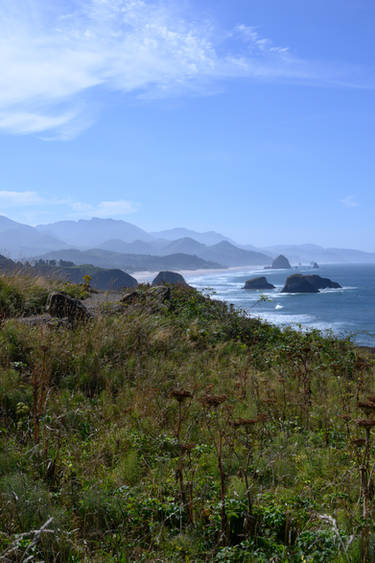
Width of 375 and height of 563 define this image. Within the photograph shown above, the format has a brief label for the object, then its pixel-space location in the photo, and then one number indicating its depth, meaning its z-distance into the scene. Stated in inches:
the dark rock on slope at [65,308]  358.0
